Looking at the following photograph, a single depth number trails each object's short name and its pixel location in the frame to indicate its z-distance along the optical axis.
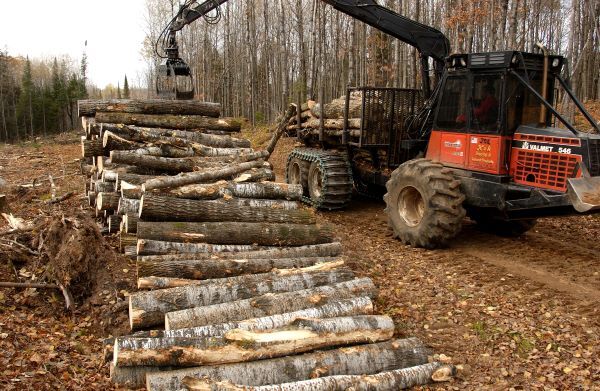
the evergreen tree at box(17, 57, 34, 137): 54.00
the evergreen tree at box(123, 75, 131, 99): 71.00
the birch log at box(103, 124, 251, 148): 9.77
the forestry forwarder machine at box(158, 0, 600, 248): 7.40
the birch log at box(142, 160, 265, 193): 7.53
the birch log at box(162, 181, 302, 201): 7.63
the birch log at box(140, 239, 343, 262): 6.22
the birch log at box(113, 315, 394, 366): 4.47
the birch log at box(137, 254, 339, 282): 5.82
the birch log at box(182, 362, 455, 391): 4.15
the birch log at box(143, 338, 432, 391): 4.35
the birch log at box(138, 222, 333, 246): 6.58
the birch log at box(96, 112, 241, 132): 10.70
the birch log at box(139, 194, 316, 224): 6.87
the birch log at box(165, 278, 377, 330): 5.09
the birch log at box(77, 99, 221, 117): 10.96
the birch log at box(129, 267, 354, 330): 5.19
